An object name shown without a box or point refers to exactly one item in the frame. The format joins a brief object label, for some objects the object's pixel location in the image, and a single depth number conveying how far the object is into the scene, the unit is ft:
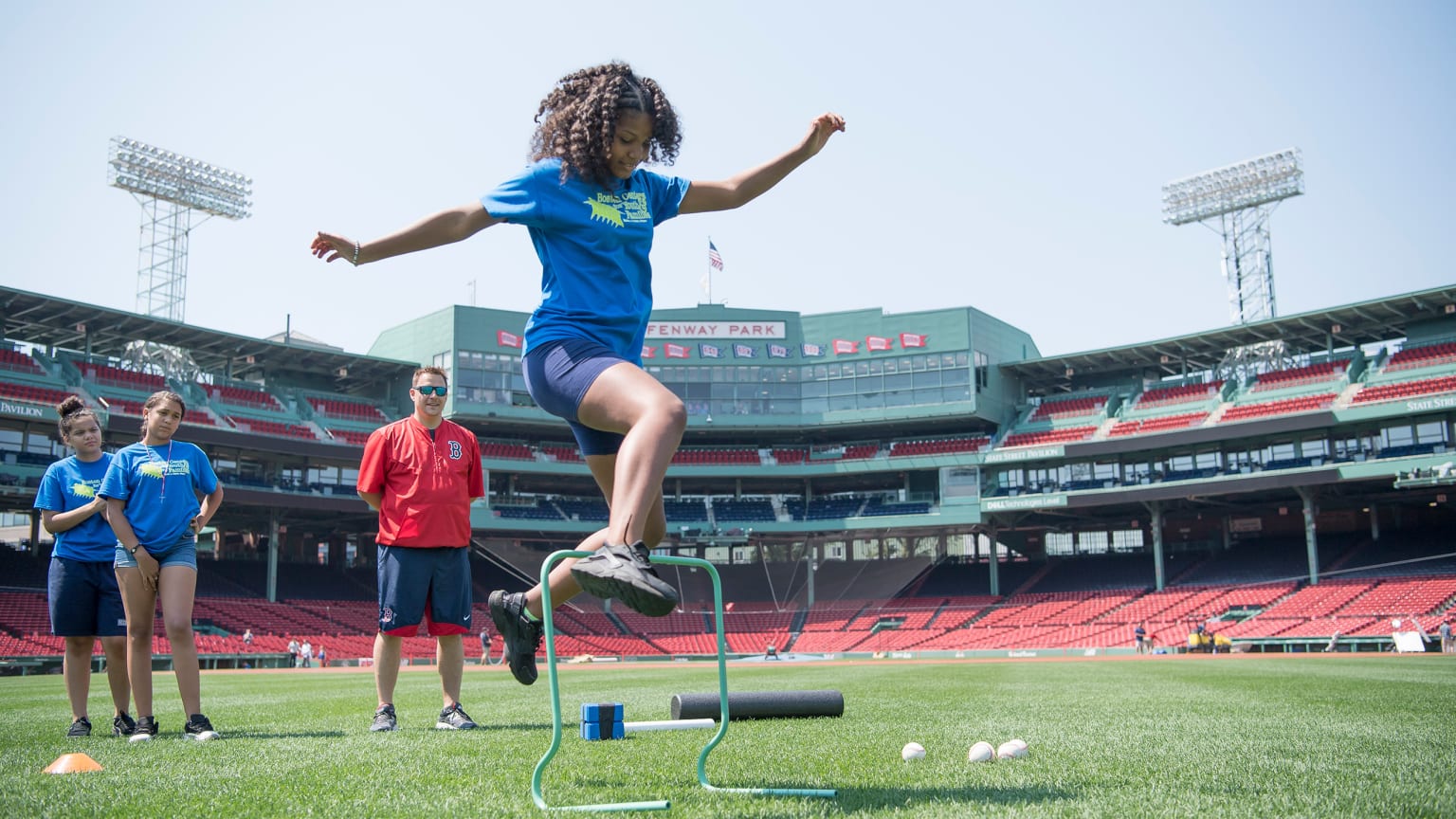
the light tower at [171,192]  157.48
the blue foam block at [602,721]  12.62
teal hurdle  10.51
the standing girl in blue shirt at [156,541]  21.20
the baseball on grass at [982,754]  15.80
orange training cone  14.87
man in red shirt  22.89
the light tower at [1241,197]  170.50
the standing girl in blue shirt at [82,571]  22.44
